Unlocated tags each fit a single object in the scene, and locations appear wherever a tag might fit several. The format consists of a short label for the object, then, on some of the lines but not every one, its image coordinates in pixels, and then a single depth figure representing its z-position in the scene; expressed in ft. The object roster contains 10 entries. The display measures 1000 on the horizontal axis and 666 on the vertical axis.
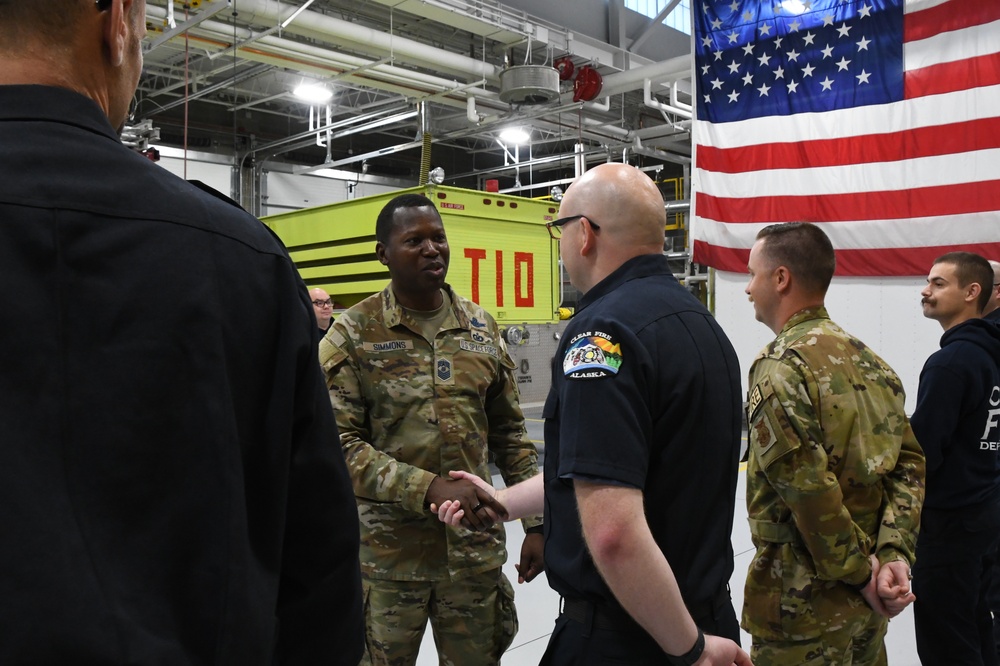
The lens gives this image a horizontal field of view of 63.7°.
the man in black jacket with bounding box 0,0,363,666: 2.68
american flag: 19.39
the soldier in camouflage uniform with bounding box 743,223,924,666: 7.65
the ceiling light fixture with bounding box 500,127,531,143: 46.73
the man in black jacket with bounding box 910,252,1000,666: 11.05
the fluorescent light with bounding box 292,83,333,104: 38.70
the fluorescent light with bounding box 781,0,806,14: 21.78
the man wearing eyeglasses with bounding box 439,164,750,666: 5.50
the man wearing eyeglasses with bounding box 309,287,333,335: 22.21
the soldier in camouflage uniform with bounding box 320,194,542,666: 8.73
